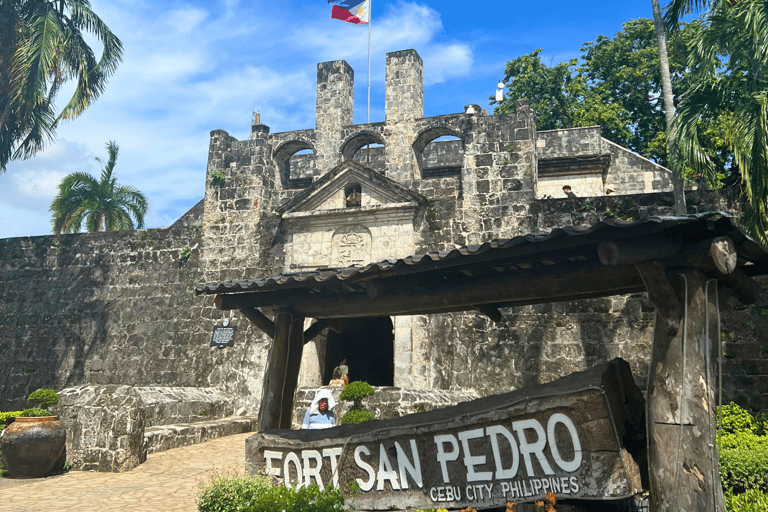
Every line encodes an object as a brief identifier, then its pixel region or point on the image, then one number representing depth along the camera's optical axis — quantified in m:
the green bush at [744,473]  6.39
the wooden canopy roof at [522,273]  4.48
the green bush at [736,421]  9.16
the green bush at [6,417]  10.42
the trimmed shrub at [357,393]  9.34
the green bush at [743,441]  7.75
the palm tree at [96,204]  22.89
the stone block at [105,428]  8.75
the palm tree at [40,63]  15.34
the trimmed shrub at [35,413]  8.82
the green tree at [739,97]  8.67
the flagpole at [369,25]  14.35
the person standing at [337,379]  11.45
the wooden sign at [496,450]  4.68
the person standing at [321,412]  7.71
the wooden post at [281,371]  6.77
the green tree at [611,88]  21.86
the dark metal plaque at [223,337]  13.52
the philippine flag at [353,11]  14.02
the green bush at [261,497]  5.00
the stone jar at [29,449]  8.38
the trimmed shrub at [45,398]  9.11
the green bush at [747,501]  5.28
